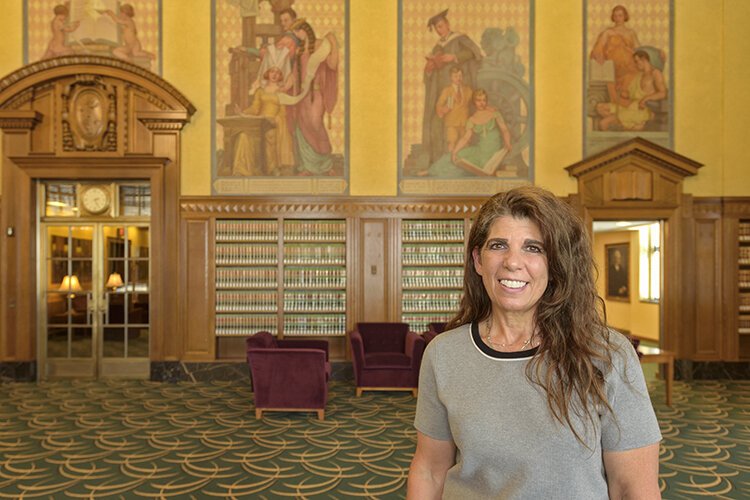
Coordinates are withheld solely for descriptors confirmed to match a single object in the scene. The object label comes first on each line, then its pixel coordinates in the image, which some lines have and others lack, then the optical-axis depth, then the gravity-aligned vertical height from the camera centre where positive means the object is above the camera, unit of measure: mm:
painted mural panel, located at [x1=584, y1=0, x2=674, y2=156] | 9000 +2930
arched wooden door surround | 8547 +1554
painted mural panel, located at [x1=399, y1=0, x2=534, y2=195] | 8984 +2550
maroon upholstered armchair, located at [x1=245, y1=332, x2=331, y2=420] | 6480 -1540
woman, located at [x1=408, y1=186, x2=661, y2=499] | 1360 -343
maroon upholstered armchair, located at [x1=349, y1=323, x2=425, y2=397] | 7637 -1611
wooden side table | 7043 -1371
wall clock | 8898 +849
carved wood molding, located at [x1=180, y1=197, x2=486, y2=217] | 8820 +735
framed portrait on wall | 14484 -510
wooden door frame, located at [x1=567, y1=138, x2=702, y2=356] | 8789 +923
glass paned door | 8906 -815
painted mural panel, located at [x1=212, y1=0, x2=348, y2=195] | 8867 +2546
